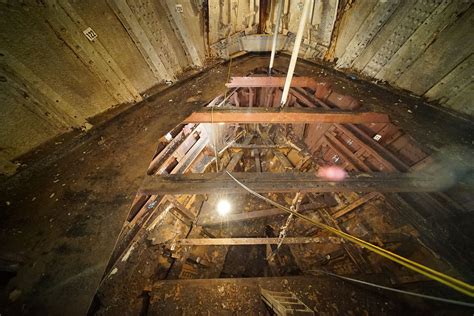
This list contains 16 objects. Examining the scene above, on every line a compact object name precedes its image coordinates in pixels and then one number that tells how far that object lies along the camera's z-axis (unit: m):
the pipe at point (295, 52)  2.21
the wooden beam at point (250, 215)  4.07
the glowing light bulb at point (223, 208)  4.39
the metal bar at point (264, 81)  3.74
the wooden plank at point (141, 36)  2.86
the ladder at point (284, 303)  2.16
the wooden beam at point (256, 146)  5.78
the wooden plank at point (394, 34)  3.04
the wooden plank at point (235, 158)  5.46
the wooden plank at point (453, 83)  2.74
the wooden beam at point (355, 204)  3.85
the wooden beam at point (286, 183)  2.13
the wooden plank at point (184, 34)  3.57
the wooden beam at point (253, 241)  3.04
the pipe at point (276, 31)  2.94
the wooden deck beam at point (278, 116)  2.91
